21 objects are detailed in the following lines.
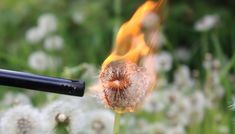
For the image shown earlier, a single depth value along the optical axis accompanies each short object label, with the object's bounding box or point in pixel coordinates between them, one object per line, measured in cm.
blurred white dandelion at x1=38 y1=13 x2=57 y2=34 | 133
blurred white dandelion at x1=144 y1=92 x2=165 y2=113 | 99
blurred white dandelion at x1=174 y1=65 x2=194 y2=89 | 105
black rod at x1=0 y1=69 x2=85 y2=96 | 43
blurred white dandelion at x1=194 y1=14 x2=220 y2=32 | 281
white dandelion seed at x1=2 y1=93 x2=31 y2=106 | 70
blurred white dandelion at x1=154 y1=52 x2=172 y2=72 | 111
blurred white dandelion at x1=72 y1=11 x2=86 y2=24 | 345
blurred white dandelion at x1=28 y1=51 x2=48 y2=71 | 122
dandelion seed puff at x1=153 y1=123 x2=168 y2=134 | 86
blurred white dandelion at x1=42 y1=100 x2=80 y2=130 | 53
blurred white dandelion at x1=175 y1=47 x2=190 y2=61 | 351
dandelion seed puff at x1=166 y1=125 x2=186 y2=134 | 85
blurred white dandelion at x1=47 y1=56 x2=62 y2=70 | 128
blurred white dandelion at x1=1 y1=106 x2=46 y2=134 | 55
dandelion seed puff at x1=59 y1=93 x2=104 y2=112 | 76
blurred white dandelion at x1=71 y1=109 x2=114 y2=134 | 63
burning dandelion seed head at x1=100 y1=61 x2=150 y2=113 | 45
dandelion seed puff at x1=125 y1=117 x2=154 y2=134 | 90
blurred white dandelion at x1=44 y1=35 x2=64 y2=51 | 277
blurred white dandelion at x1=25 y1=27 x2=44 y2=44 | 280
